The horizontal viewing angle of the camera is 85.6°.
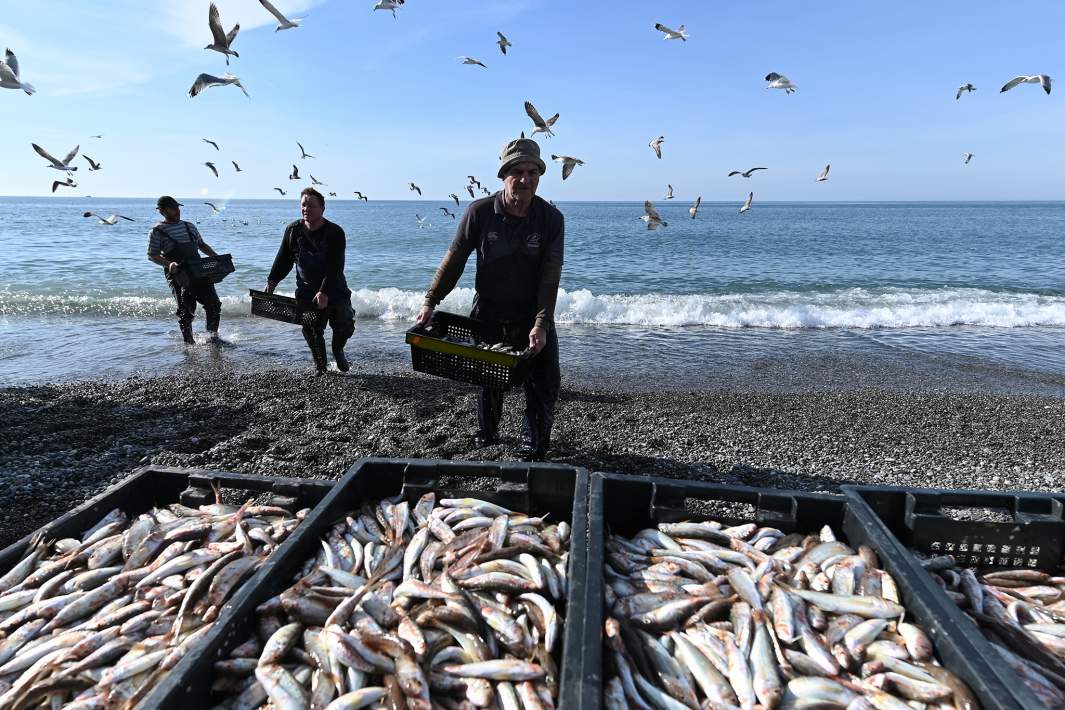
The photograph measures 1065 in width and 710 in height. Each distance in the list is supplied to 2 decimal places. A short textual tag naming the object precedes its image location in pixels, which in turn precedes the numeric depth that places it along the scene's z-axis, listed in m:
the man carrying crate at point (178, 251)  9.56
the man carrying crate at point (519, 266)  4.68
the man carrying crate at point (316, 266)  7.73
